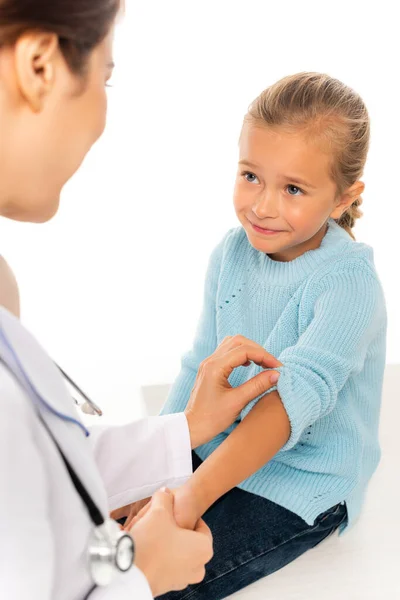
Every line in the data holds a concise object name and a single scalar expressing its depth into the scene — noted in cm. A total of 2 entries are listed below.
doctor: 74
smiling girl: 133
